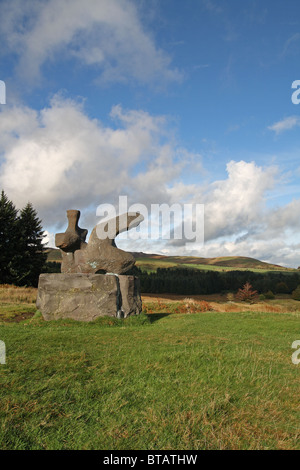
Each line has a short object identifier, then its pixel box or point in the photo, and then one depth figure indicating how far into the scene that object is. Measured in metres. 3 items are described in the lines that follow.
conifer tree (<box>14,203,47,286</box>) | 30.46
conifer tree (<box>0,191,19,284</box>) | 29.59
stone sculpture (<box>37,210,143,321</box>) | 9.84
